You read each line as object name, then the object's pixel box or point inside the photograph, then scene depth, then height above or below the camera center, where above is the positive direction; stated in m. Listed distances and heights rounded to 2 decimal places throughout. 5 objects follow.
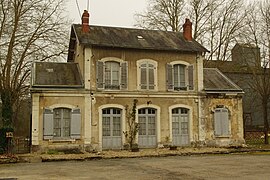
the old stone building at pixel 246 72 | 25.15 +4.23
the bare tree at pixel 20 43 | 21.00 +4.95
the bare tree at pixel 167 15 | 29.42 +8.88
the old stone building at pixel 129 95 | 18.08 +1.43
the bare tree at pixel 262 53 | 23.66 +4.52
